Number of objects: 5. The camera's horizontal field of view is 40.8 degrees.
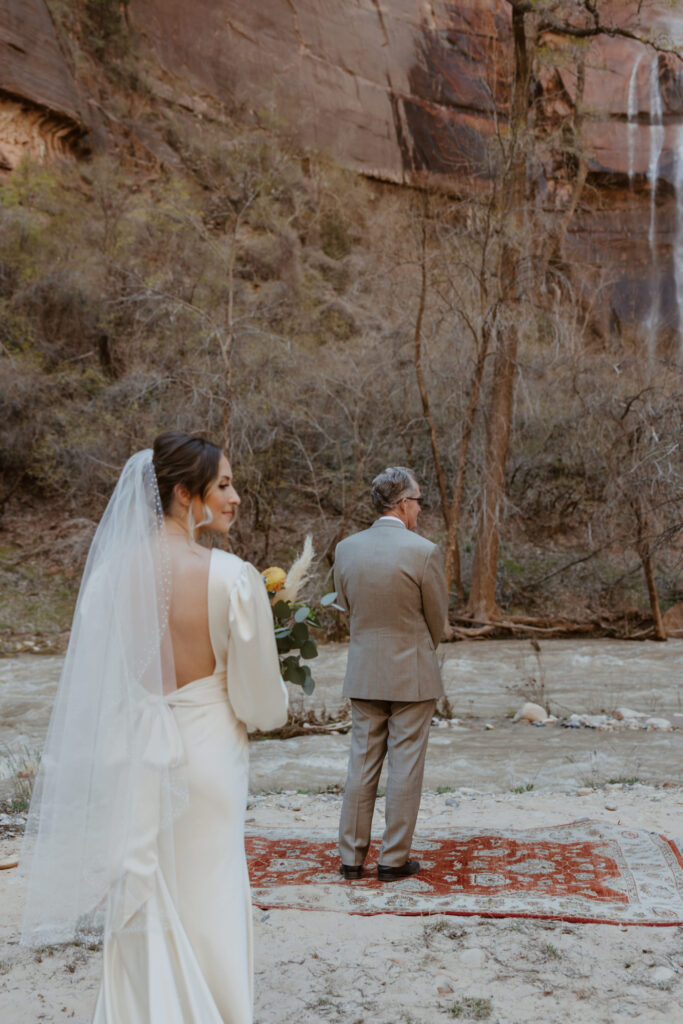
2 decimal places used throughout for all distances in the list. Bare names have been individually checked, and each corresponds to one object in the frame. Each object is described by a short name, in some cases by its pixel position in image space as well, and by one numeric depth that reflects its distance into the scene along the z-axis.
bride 2.45
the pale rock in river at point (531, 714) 9.72
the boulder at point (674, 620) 16.27
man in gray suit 4.47
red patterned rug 3.98
